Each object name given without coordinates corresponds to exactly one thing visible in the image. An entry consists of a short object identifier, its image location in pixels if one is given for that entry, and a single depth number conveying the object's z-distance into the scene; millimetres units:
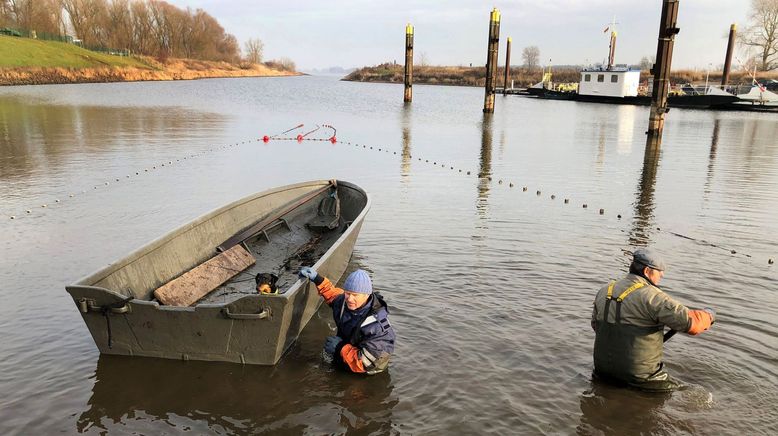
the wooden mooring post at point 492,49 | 37125
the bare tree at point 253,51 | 180875
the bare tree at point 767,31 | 72875
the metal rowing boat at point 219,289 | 5727
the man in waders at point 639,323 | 4992
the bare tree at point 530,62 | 158450
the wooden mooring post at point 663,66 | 25047
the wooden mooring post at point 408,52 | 45166
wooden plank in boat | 7125
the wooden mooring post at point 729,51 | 52281
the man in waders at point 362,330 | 5902
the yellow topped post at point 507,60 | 72000
